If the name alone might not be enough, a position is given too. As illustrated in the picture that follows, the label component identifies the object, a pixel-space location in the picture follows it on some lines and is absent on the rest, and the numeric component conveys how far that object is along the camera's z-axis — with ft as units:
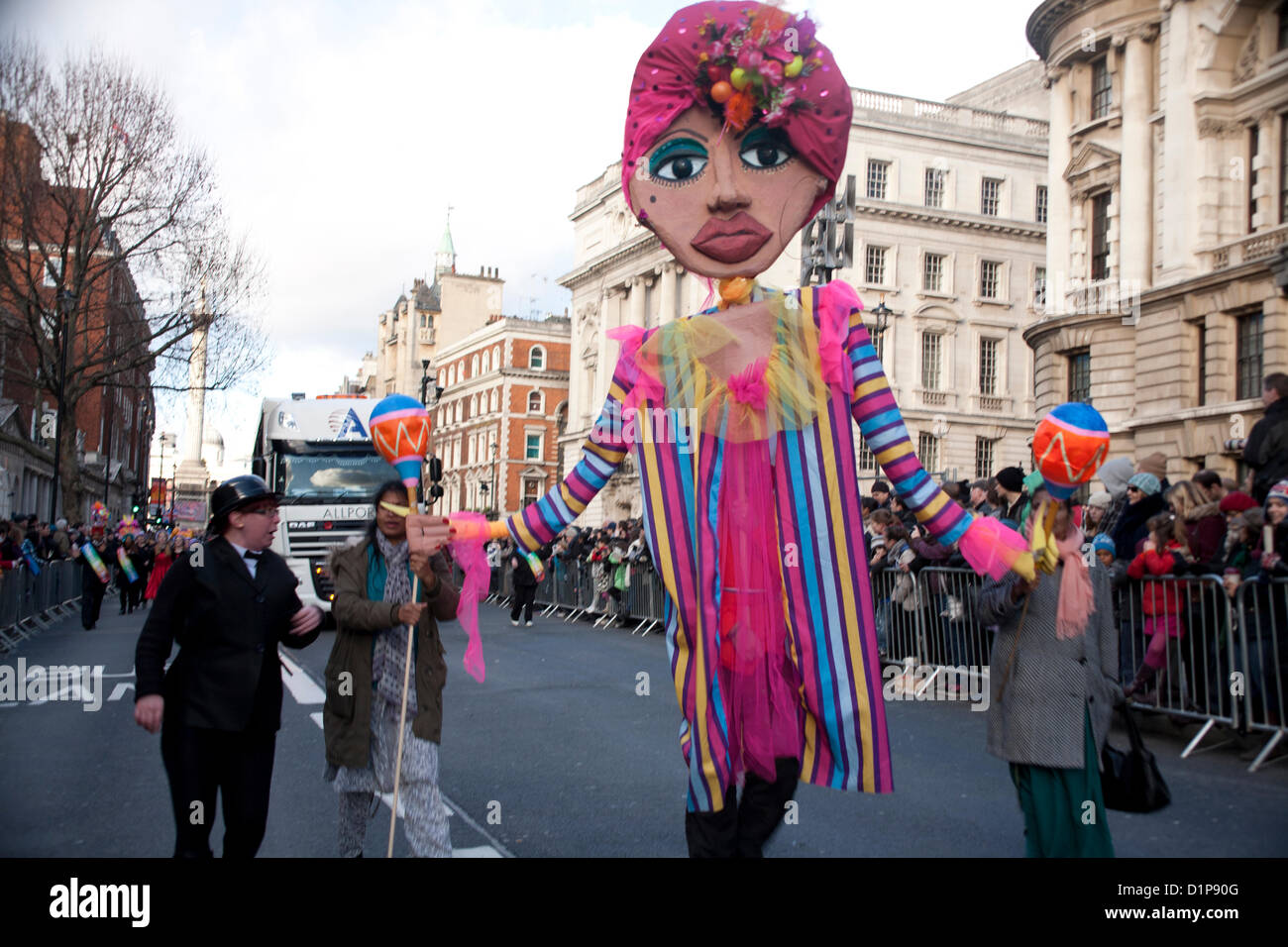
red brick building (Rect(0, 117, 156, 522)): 84.17
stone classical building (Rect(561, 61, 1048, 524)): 151.02
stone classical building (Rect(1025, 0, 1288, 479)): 66.03
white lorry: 59.36
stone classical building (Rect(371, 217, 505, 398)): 306.14
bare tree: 72.90
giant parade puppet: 11.63
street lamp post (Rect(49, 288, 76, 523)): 84.17
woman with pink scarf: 12.93
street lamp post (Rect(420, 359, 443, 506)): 37.32
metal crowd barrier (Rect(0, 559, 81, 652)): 50.60
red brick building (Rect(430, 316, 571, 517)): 242.78
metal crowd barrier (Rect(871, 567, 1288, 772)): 24.95
